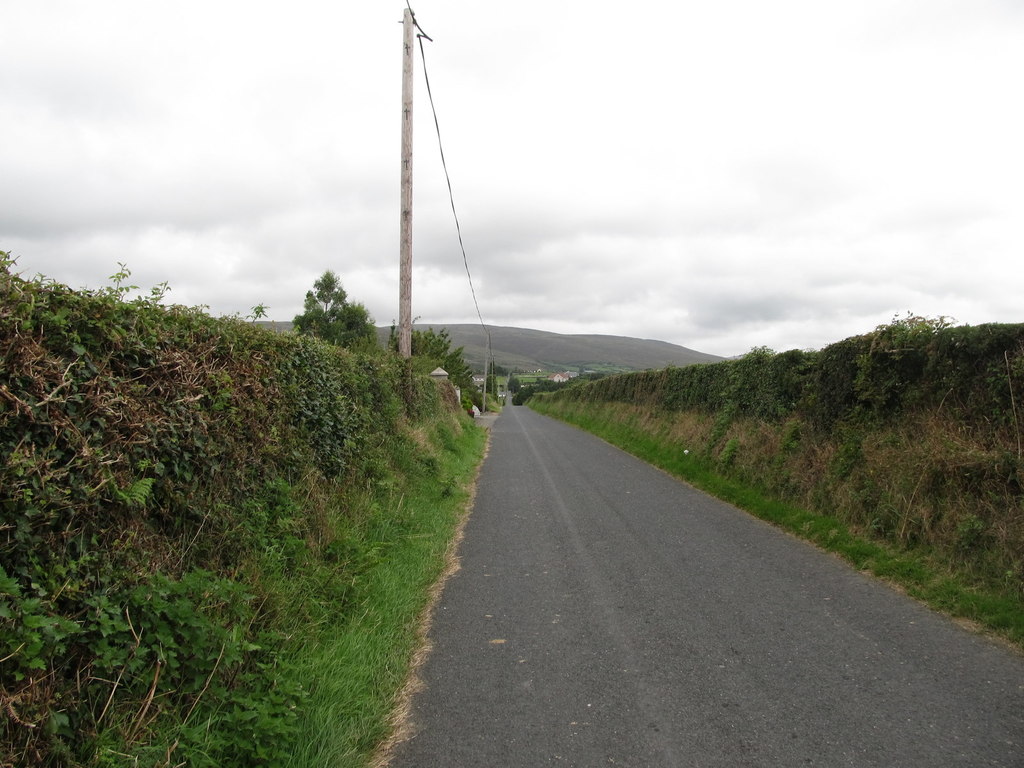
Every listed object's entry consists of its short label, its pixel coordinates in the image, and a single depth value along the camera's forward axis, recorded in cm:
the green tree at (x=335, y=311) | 4450
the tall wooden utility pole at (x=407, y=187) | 1293
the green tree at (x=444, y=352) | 4837
